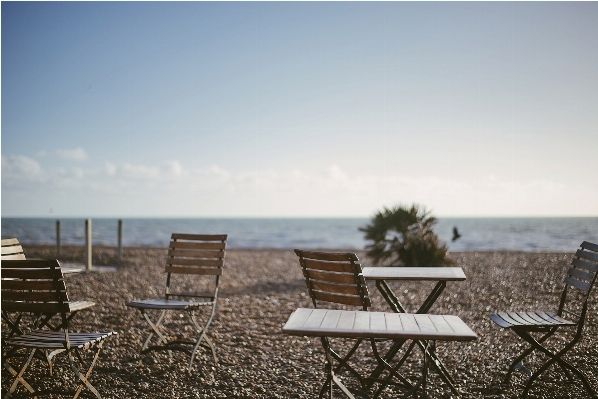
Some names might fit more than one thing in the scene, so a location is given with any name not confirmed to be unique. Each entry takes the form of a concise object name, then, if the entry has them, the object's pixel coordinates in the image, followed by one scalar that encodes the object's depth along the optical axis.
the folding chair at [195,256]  5.27
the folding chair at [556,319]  3.75
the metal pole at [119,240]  13.51
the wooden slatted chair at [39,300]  3.32
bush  10.61
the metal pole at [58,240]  14.14
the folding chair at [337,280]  3.29
